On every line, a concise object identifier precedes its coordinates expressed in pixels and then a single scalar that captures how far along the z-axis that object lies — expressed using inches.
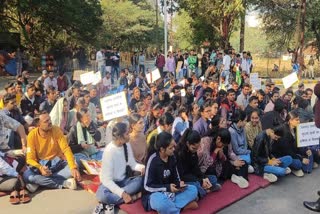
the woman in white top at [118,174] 174.4
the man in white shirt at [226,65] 576.4
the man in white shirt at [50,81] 411.3
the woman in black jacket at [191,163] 189.3
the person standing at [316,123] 183.0
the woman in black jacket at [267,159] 230.8
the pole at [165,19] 735.7
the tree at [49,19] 832.9
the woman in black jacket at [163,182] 170.9
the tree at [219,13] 805.9
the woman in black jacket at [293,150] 239.1
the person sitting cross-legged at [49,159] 201.3
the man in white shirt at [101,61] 666.2
